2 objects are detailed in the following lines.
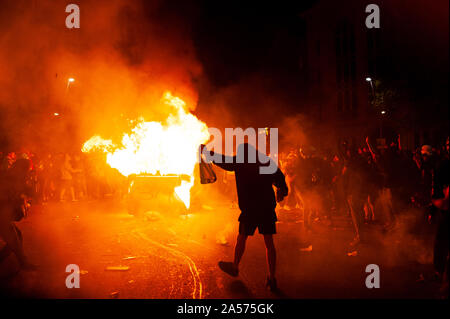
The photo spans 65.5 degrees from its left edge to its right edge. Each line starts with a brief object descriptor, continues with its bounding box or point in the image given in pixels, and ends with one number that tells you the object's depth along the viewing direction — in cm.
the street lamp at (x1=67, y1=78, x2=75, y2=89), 1586
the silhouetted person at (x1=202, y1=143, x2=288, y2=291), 459
